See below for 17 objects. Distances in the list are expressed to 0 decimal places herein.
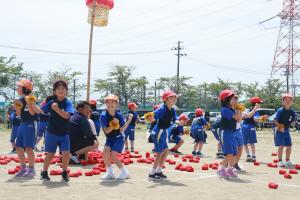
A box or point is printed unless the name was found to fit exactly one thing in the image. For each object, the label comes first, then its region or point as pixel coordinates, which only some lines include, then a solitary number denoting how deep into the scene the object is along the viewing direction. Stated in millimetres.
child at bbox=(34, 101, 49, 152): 15080
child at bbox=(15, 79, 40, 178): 9367
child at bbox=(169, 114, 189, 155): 15711
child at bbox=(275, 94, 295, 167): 12211
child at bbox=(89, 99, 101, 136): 15401
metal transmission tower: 55688
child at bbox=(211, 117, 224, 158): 13976
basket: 14812
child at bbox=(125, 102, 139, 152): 16656
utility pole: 61781
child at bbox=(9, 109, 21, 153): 13714
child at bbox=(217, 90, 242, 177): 9789
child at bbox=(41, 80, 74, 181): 8906
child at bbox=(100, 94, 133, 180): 9250
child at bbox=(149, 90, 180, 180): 9492
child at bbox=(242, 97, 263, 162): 13172
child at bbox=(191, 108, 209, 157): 15211
